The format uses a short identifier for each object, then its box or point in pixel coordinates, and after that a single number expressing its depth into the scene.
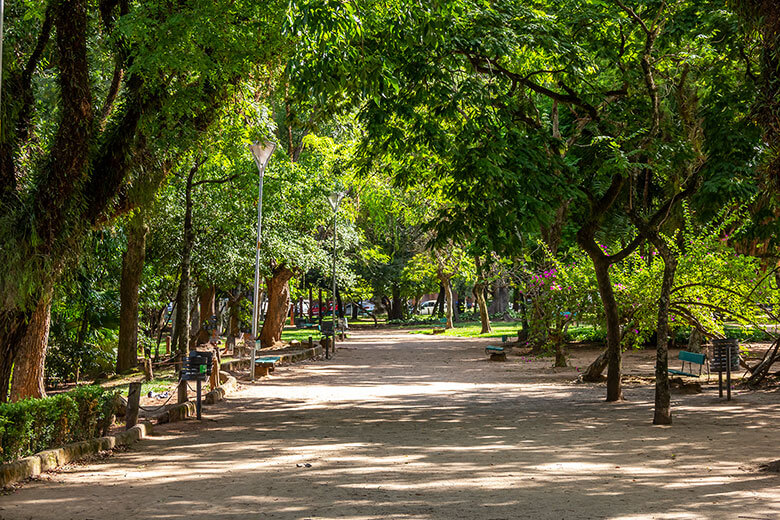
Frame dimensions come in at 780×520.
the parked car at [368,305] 101.90
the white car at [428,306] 98.31
